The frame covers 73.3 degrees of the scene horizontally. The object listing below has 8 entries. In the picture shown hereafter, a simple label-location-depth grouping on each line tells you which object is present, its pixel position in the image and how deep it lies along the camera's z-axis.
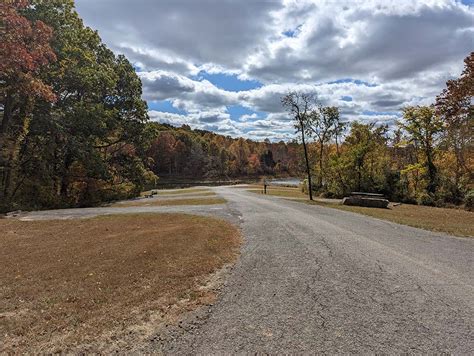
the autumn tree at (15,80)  12.83
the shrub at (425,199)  27.56
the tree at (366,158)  33.34
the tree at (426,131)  29.39
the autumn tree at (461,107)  19.86
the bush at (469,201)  24.11
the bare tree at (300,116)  27.87
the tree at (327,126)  36.97
